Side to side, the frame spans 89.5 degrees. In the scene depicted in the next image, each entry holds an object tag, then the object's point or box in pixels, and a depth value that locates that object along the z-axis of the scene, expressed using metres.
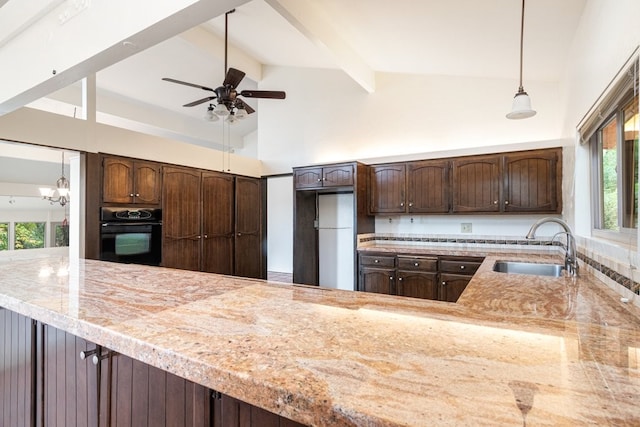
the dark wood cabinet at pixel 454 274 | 3.54
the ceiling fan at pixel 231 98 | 3.41
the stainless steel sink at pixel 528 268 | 2.57
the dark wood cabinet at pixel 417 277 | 3.72
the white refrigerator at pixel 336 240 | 5.10
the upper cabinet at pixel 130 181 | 3.84
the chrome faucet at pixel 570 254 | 2.00
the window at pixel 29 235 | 9.05
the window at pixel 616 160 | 1.54
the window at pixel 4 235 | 8.70
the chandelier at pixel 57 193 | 5.69
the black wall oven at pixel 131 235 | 3.80
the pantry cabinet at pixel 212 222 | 4.53
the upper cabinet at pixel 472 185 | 3.52
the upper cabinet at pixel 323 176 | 4.39
